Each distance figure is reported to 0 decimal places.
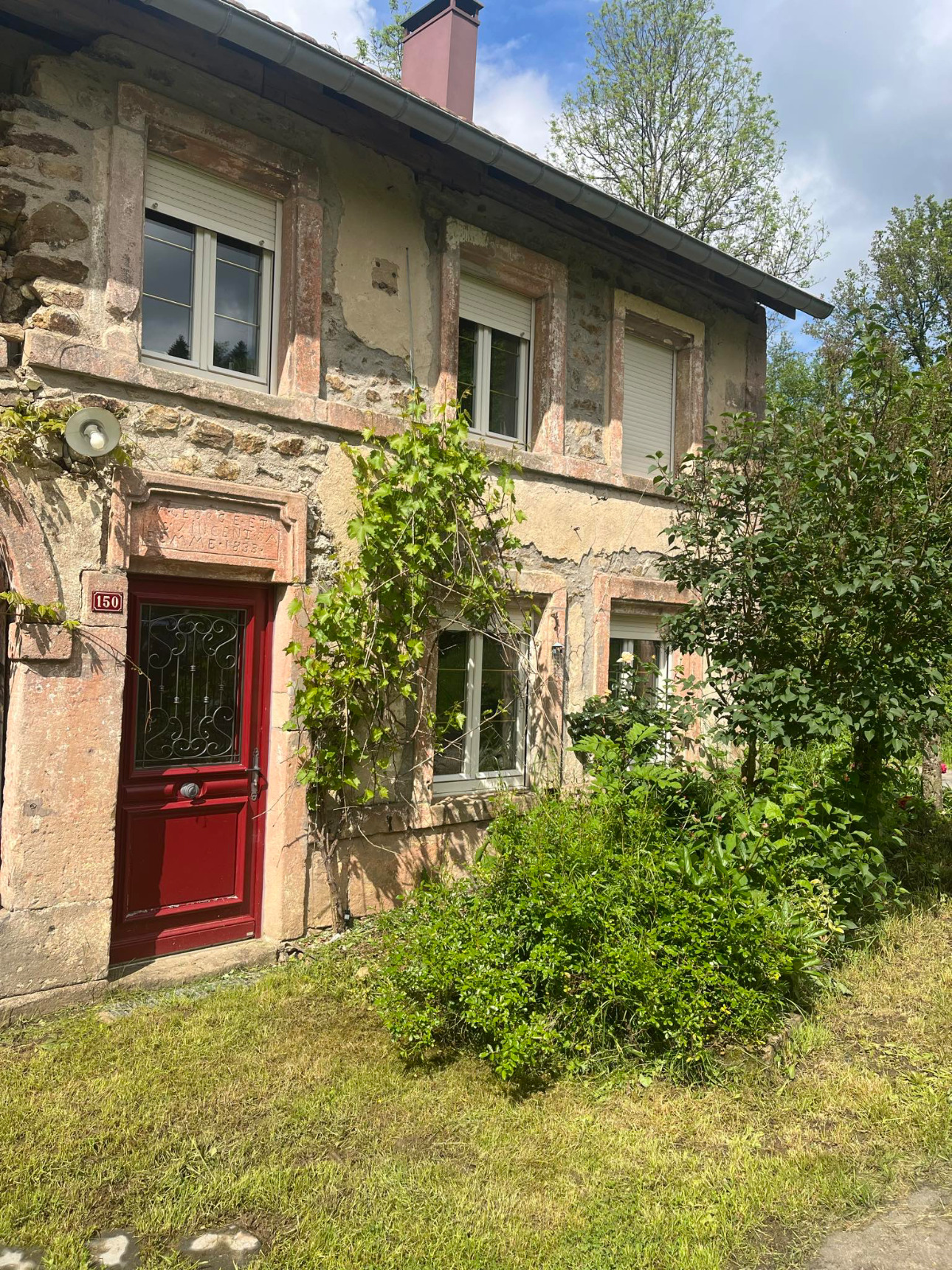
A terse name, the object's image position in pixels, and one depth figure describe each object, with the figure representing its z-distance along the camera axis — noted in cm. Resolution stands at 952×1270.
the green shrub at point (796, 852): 469
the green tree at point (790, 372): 2303
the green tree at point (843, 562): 524
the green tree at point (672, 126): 1525
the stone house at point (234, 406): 450
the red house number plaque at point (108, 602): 459
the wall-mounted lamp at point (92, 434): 443
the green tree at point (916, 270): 1723
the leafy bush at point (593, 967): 386
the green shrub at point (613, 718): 658
